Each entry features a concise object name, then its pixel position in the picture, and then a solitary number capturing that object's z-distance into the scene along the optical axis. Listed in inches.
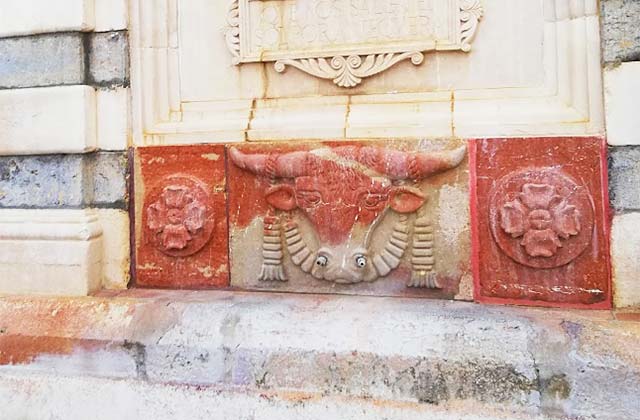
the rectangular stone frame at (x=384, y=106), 101.7
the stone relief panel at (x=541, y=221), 98.7
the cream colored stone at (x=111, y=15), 119.4
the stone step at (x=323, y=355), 84.8
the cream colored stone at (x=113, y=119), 119.3
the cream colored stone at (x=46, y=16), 117.6
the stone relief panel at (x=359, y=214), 105.5
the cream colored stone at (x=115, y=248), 119.5
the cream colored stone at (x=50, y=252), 113.5
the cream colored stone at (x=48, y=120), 116.6
